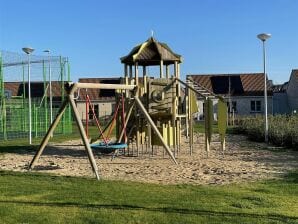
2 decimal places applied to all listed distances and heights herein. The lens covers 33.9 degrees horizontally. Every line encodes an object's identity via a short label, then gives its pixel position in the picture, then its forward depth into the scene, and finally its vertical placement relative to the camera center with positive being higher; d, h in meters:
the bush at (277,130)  17.13 -0.50
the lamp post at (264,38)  19.53 +3.24
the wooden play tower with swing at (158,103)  14.55 +0.48
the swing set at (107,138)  12.88 -0.61
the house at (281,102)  56.58 +1.85
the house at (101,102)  56.69 +2.00
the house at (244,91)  55.16 +3.03
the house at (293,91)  55.59 +3.07
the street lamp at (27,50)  21.17 +3.04
